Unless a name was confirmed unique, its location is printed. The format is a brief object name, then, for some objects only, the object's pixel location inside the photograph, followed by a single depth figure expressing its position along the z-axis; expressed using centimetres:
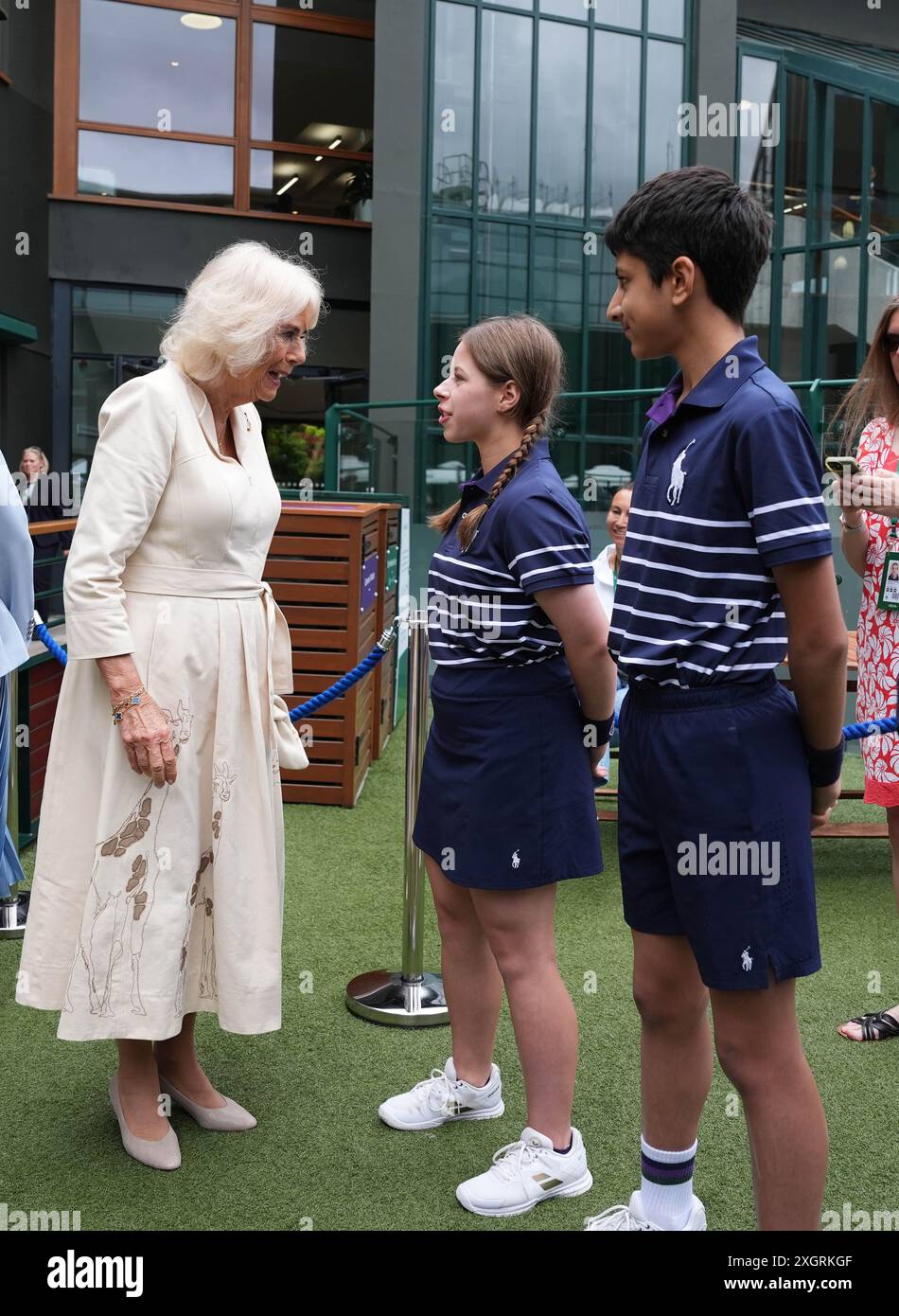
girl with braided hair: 263
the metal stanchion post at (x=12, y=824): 446
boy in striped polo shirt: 191
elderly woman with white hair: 269
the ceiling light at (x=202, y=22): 1786
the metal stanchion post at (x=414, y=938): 381
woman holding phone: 343
